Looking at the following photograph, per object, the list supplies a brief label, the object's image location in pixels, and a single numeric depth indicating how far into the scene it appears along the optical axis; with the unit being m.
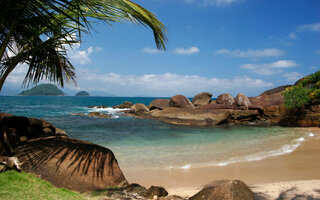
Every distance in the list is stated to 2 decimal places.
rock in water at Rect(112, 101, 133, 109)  42.43
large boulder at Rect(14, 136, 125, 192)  3.98
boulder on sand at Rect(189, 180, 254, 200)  3.52
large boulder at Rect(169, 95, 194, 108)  22.81
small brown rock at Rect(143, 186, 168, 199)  4.05
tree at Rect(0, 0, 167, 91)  2.87
